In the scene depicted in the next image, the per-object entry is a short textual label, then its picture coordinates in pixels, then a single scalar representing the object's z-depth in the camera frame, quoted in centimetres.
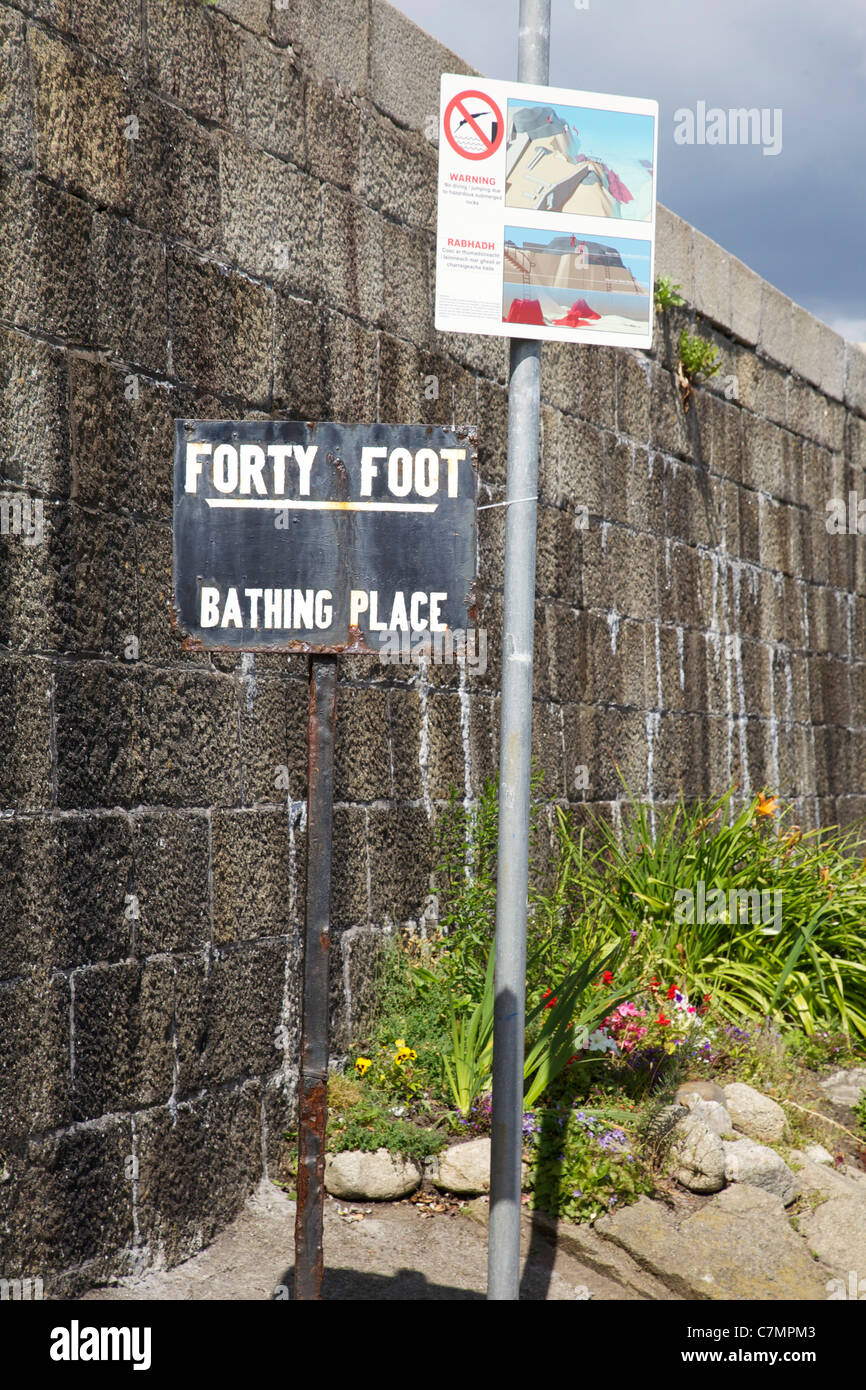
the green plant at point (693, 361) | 745
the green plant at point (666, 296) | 720
